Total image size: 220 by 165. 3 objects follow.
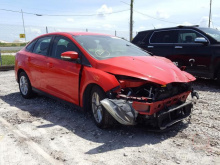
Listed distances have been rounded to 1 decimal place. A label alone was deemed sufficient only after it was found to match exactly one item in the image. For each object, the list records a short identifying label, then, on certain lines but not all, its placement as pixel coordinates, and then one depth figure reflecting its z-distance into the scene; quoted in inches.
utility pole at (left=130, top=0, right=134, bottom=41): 659.9
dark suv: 201.3
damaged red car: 97.9
